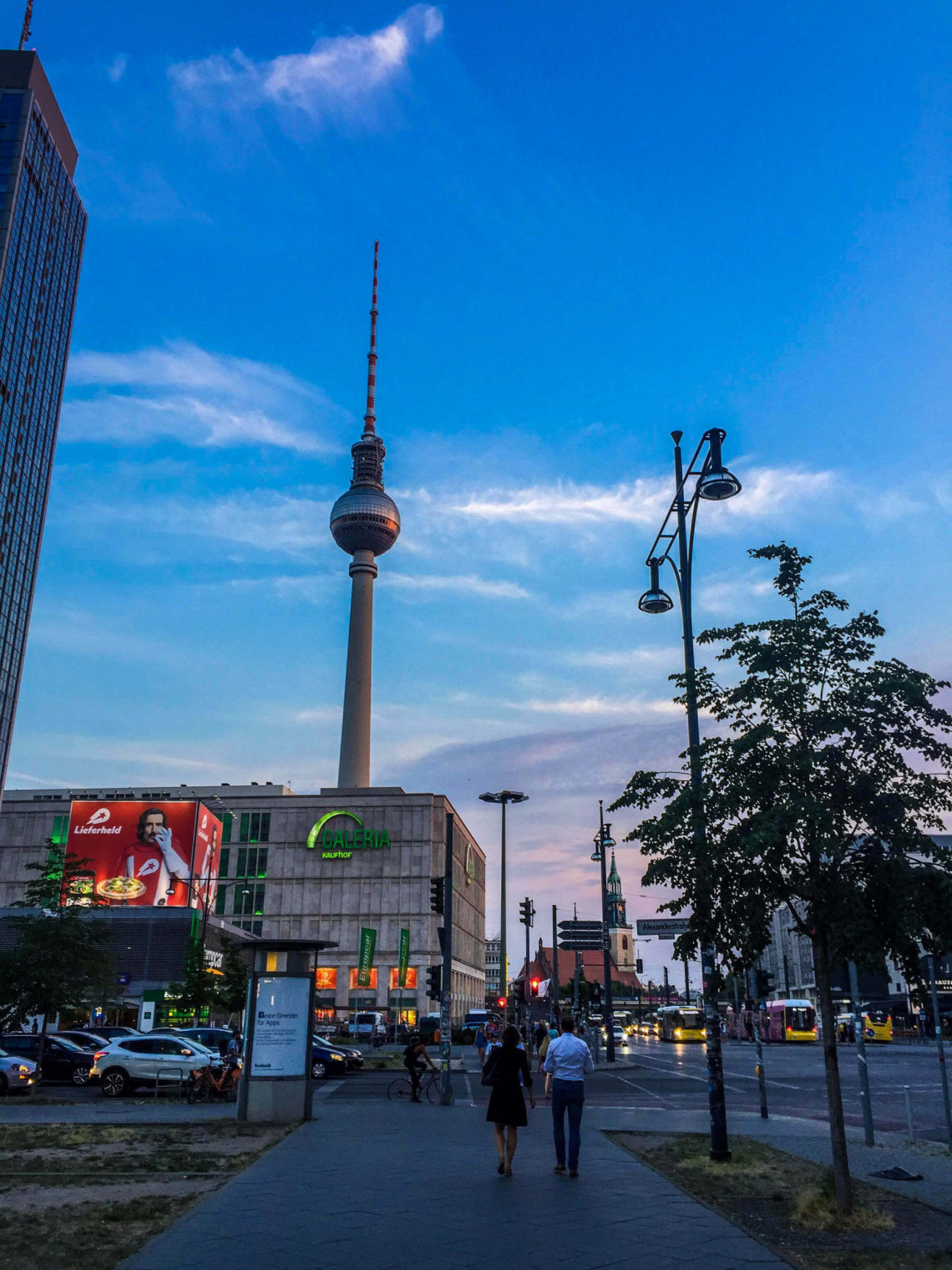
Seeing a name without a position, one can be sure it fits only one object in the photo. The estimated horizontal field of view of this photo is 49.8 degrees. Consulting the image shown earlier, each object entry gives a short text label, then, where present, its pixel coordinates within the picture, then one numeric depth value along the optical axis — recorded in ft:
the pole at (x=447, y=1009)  80.48
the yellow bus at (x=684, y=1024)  240.73
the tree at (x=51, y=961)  88.22
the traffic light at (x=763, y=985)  68.80
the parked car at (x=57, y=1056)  103.45
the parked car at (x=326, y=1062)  115.44
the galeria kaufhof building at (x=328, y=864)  343.67
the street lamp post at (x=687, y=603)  41.37
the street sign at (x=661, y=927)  58.18
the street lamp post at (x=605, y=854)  141.59
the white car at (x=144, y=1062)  87.04
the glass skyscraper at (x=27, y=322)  361.92
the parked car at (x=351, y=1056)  124.67
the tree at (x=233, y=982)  187.83
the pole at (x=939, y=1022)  38.44
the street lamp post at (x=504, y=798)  145.28
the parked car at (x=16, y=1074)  83.82
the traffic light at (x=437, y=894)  87.46
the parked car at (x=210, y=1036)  110.01
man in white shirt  40.83
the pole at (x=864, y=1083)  50.39
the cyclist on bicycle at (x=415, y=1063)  82.48
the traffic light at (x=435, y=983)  88.48
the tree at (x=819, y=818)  33.47
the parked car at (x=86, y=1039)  108.68
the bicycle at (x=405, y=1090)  85.10
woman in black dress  40.37
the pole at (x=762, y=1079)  63.82
